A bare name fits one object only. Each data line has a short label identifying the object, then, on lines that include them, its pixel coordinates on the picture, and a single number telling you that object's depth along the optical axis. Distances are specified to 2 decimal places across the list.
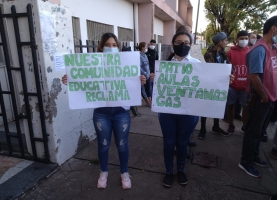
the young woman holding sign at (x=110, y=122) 2.35
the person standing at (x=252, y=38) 5.33
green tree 17.81
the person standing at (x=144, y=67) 5.19
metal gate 2.53
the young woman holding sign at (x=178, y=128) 2.30
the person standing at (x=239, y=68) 3.77
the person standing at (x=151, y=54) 6.97
